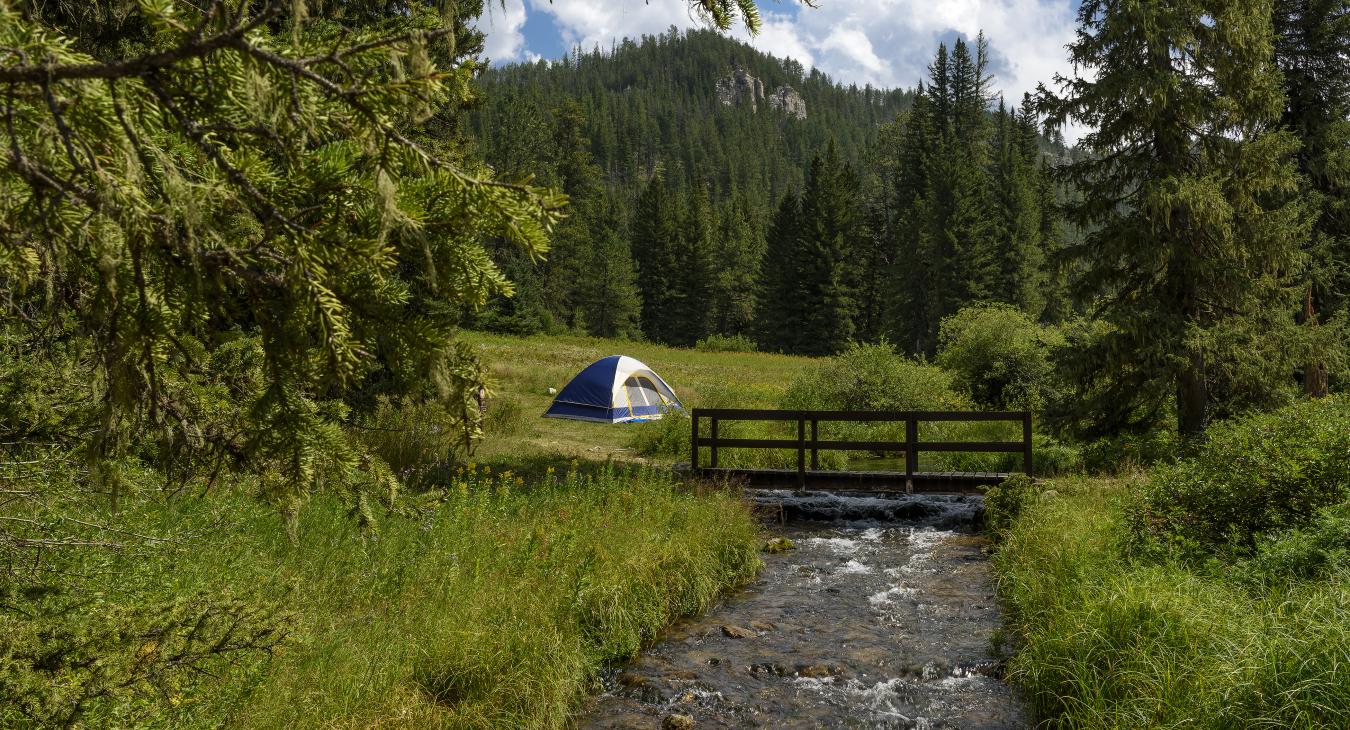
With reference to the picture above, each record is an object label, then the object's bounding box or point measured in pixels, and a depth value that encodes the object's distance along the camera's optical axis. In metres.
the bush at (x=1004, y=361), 19.22
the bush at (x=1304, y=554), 5.04
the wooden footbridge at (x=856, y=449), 12.79
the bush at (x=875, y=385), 18.27
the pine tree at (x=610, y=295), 62.75
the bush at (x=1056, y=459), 14.33
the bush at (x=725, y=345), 52.22
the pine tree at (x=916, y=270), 45.31
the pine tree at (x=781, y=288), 56.91
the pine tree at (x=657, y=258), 68.00
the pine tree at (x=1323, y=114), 16.78
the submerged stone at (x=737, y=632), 7.31
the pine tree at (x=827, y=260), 54.31
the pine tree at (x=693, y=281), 66.69
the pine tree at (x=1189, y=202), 13.15
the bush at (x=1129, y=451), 12.77
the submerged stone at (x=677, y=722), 5.55
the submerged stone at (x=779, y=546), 10.67
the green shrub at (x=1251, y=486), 5.93
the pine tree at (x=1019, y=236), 45.66
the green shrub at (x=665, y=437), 16.58
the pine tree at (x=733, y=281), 67.19
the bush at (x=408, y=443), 11.24
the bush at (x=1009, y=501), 10.72
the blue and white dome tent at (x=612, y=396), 20.03
